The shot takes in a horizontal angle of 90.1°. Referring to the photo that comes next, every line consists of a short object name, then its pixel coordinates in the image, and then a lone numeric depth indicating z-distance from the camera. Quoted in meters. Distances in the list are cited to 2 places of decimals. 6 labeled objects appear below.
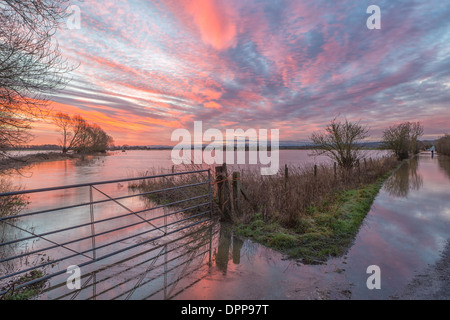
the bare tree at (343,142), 17.19
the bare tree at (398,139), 35.75
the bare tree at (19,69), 5.32
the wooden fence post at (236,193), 6.92
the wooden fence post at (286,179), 9.60
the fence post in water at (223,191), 6.77
